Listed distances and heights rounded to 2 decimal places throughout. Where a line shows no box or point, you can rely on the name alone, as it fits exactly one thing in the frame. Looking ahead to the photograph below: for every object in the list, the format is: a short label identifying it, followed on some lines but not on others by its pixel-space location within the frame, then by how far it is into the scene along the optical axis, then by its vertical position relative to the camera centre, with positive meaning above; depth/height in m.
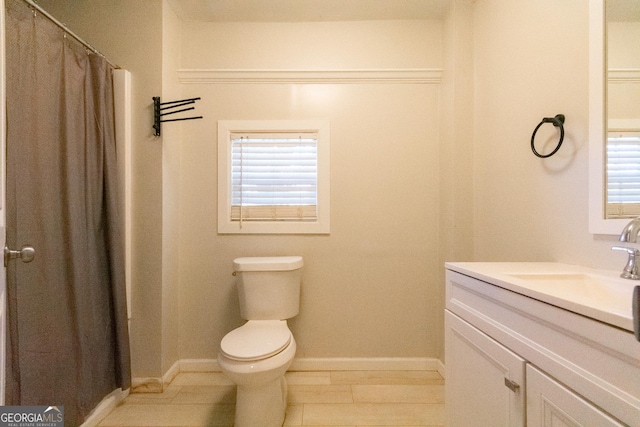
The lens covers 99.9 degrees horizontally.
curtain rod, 1.07 +0.84
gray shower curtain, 1.04 -0.06
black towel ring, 1.14 +0.39
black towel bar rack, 1.66 +0.62
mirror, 0.92 +0.35
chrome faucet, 0.81 -0.12
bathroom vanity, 0.55 -0.35
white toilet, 1.25 -0.66
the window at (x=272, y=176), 1.91 +0.26
